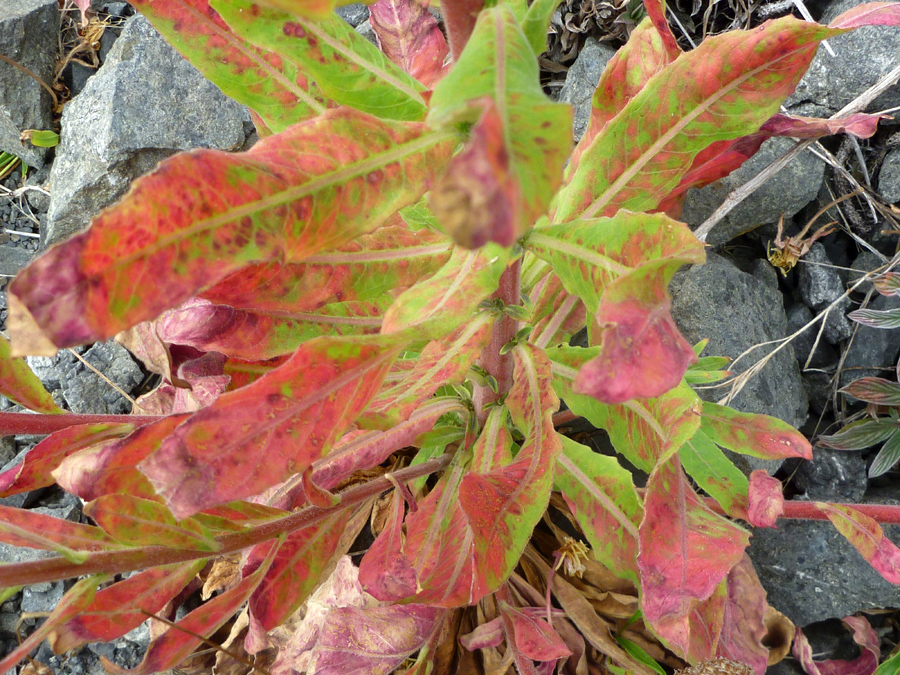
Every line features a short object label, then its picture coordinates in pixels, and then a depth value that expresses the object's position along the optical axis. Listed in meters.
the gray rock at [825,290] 0.45
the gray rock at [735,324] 0.43
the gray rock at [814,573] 0.40
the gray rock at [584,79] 0.48
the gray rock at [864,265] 0.45
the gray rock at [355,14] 0.57
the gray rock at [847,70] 0.43
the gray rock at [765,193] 0.43
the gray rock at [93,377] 0.50
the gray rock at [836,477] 0.43
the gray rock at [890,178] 0.44
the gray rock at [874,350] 0.44
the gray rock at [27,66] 0.59
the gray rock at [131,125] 0.52
